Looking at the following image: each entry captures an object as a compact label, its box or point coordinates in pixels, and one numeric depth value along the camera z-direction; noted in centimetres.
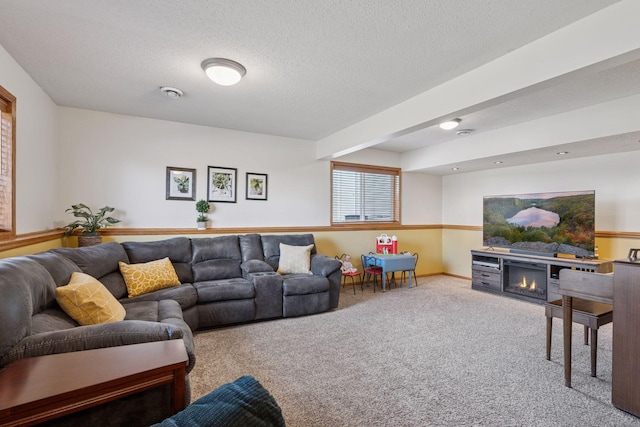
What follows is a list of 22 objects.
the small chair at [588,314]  228
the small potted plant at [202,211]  417
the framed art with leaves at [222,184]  437
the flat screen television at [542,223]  404
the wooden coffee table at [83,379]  92
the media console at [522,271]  402
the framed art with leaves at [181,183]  413
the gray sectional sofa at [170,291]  131
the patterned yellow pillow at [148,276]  303
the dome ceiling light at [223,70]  248
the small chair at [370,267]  502
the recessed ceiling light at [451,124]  374
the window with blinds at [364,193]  550
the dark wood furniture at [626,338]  192
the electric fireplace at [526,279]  439
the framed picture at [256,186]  463
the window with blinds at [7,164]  241
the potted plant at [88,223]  342
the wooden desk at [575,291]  207
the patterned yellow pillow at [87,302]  187
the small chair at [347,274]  479
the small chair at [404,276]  555
